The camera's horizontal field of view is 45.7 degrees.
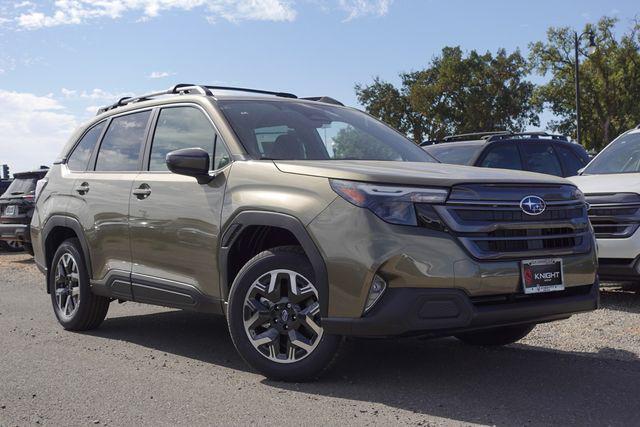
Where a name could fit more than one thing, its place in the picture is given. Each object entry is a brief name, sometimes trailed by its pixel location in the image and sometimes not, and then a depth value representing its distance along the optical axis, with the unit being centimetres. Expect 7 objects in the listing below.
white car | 727
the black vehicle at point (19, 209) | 1452
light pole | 2912
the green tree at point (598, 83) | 4453
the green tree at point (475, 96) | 4691
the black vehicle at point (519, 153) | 1001
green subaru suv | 414
